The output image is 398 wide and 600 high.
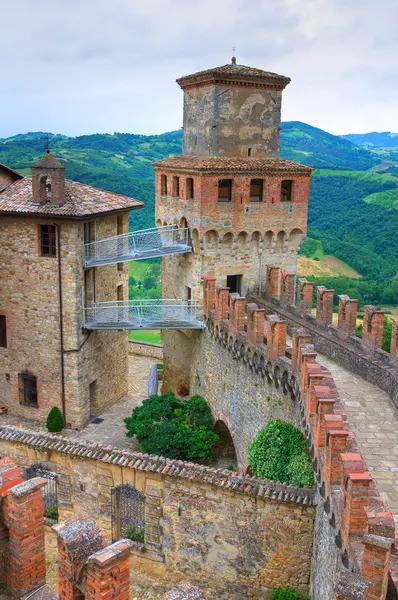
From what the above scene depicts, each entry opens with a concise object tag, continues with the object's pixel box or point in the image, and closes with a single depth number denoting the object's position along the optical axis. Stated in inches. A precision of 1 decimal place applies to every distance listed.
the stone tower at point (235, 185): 880.3
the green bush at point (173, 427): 816.3
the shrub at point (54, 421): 889.5
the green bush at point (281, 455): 552.4
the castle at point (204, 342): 545.6
